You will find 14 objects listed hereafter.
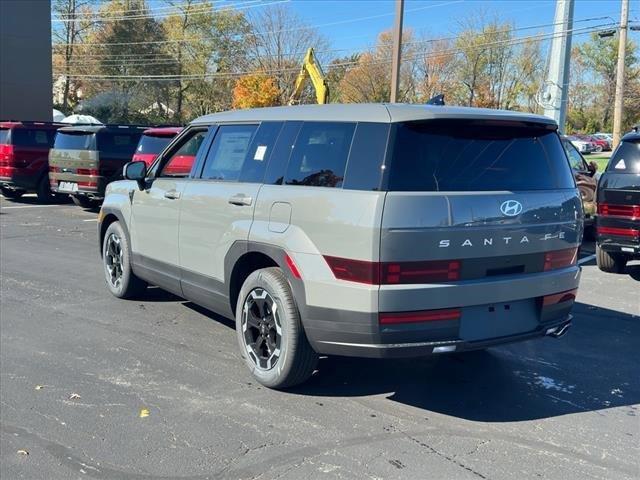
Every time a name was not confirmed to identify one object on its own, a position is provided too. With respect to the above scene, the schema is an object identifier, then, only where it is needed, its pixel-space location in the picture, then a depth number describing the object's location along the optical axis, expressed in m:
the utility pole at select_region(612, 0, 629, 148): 29.48
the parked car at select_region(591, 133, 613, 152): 53.91
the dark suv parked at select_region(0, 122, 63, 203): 15.88
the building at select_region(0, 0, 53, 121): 31.06
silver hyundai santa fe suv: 3.81
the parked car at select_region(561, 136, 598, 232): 11.63
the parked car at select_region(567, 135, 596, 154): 49.50
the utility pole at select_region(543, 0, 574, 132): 19.38
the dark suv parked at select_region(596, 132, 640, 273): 8.30
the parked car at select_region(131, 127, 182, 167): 13.21
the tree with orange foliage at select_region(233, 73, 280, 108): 50.19
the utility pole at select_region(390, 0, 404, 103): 22.03
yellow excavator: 26.69
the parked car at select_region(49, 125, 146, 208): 14.17
